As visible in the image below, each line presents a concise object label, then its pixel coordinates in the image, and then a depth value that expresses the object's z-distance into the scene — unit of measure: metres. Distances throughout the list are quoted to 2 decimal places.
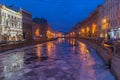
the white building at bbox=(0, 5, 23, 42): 28.65
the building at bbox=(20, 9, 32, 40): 41.35
